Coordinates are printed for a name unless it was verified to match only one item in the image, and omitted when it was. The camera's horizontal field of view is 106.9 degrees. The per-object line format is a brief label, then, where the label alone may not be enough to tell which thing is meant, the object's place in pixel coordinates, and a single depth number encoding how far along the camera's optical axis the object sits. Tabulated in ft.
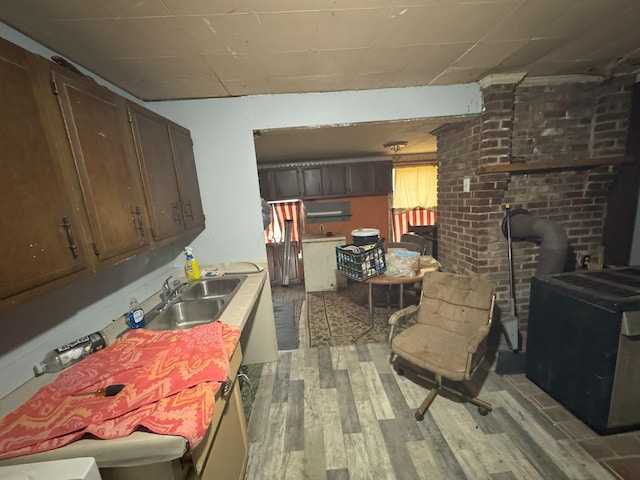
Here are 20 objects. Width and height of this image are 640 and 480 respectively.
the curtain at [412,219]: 17.49
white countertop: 2.44
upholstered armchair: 5.47
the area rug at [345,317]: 9.29
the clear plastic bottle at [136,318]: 4.72
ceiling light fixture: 12.01
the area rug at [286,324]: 9.20
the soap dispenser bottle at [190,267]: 6.98
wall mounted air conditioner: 16.31
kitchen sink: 5.27
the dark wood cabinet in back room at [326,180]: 15.49
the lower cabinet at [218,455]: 2.63
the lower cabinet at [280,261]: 16.39
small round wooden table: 8.04
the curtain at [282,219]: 16.62
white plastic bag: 8.57
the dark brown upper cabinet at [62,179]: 2.59
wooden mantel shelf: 6.53
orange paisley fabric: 2.53
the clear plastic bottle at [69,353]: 3.62
